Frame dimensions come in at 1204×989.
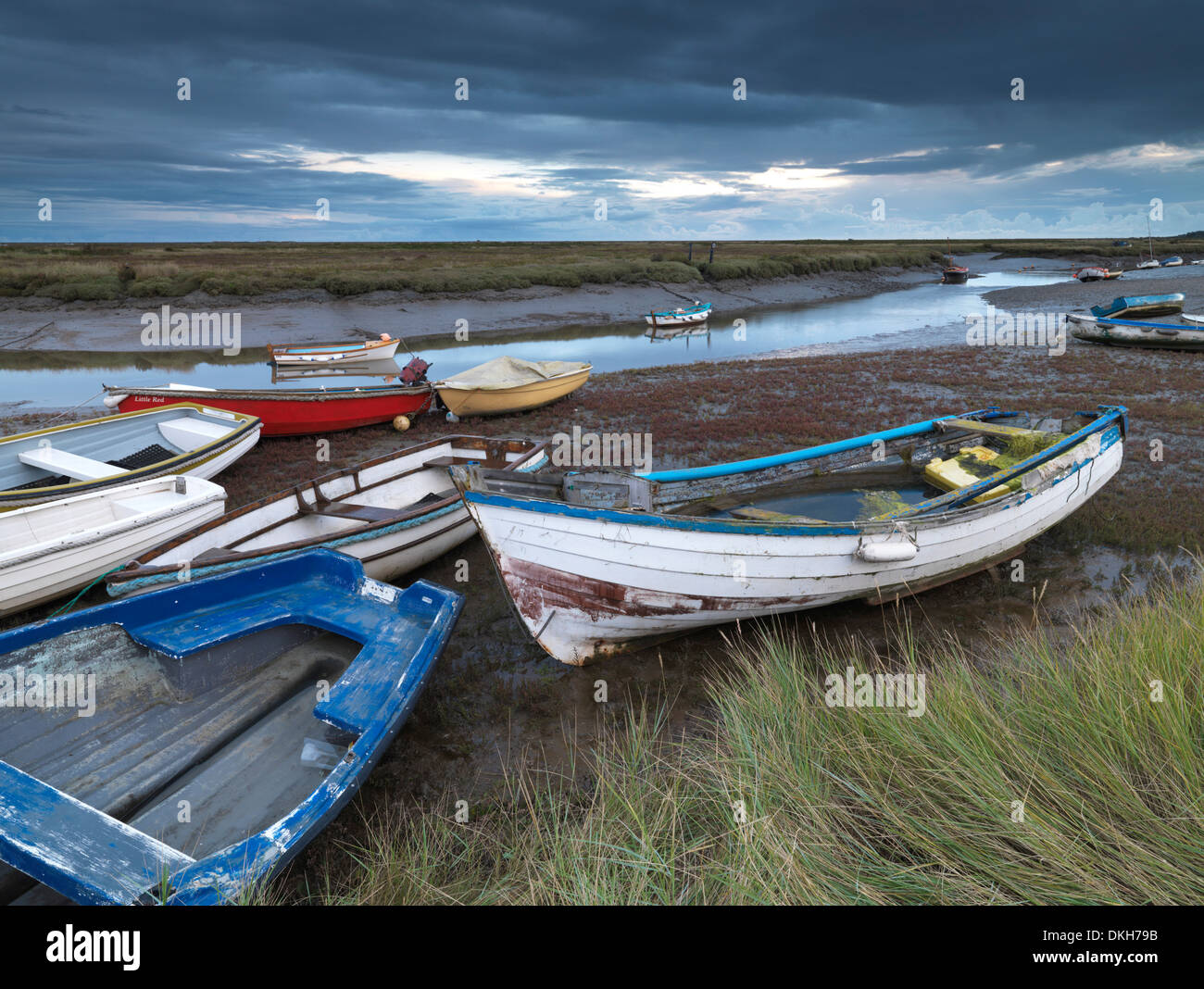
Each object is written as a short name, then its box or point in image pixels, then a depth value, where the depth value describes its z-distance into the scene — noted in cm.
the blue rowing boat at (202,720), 358
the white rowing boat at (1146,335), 2336
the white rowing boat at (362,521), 675
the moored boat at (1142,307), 2977
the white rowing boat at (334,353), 2009
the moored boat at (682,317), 3564
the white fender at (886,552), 652
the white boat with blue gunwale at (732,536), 595
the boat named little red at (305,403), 1302
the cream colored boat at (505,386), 1541
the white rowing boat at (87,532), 728
